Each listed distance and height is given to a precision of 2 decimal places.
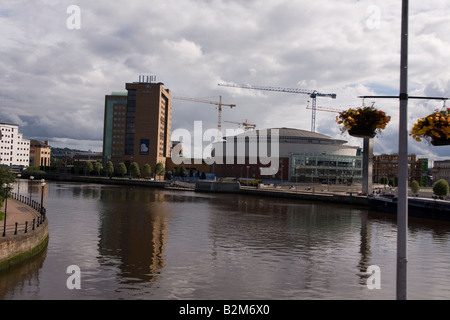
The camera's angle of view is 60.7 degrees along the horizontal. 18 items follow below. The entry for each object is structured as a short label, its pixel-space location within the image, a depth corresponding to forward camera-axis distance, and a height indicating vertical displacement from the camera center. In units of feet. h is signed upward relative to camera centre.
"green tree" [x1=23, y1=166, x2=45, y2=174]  565.86 -3.97
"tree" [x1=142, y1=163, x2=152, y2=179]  551.92 -2.34
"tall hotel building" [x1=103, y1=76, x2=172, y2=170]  611.47 +73.94
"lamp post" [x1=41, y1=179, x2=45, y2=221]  104.45 -12.90
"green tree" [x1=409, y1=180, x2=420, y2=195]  324.11 -10.04
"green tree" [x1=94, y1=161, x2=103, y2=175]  569.23 +1.62
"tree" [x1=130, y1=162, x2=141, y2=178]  535.19 -1.45
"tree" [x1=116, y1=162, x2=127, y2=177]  552.82 -0.39
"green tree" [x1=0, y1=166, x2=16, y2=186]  111.26 -3.01
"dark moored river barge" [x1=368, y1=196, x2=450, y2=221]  209.15 -18.37
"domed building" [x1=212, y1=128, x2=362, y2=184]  499.51 +19.60
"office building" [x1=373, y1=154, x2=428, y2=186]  549.54 +4.10
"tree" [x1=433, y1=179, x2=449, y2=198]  292.20 -9.31
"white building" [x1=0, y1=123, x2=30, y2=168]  652.31 +31.91
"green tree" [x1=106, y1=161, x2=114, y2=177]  554.67 +0.52
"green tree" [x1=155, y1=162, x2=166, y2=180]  547.49 +0.85
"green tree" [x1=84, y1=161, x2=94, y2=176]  570.05 +1.43
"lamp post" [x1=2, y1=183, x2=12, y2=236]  111.94 -6.48
